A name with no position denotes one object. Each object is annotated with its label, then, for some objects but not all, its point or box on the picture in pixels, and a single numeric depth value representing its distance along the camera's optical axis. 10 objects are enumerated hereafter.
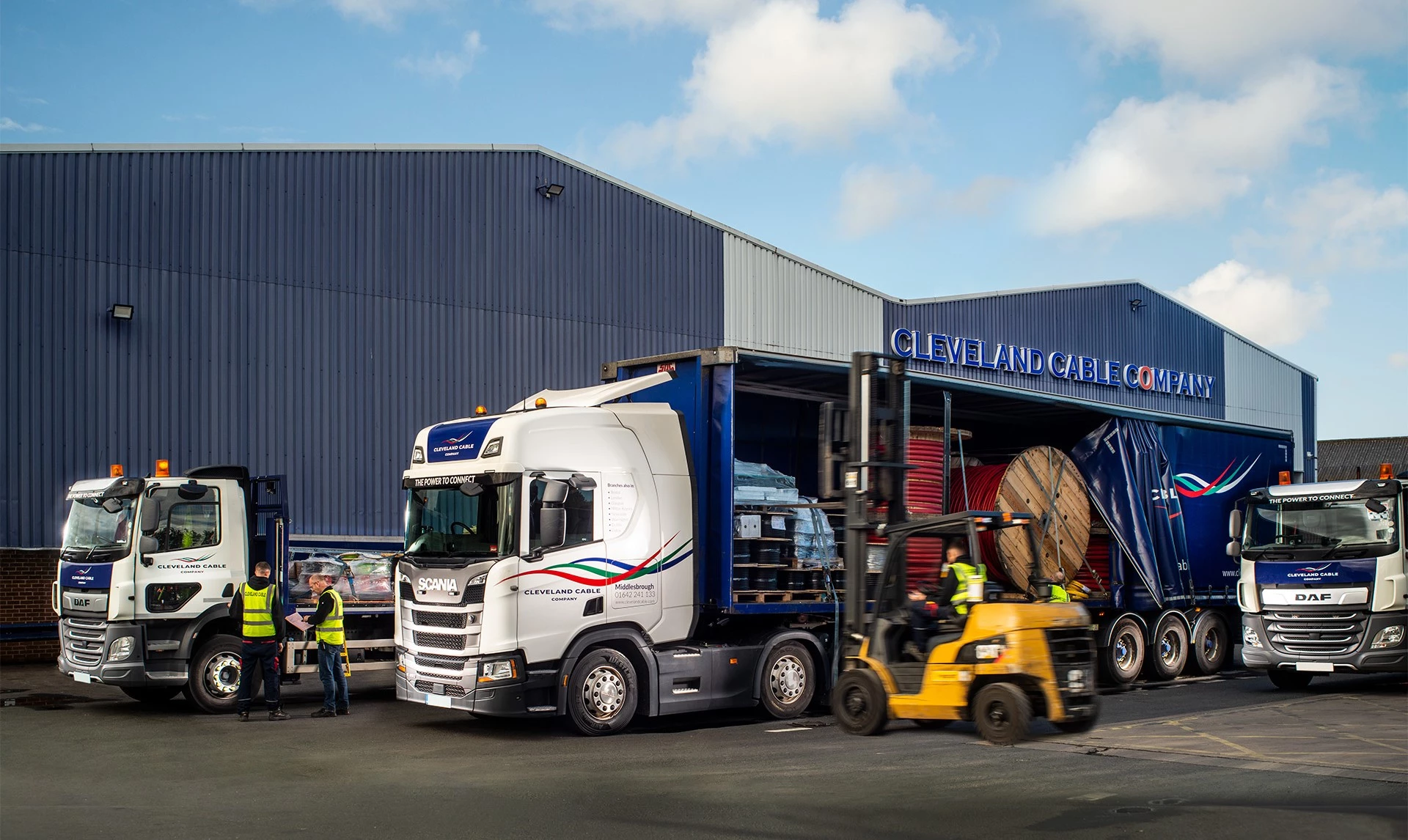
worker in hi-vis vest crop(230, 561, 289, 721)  13.68
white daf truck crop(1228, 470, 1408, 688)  15.77
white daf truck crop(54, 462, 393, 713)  14.09
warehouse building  19.88
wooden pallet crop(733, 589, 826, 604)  13.70
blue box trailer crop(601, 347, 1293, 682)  13.78
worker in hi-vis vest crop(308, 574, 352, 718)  14.17
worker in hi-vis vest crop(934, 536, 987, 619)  10.44
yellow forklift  9.88
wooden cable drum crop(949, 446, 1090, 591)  15.56
